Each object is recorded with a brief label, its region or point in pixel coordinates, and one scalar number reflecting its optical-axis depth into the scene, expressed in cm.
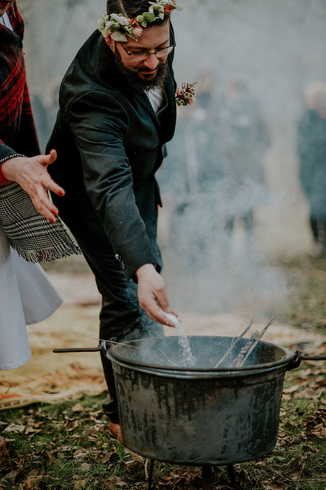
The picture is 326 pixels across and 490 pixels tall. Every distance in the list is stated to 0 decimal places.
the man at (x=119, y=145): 177
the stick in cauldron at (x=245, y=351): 192
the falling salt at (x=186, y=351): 204
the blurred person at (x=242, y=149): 914
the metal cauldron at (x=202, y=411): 154
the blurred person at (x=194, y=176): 871
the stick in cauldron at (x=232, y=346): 194
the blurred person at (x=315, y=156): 903
